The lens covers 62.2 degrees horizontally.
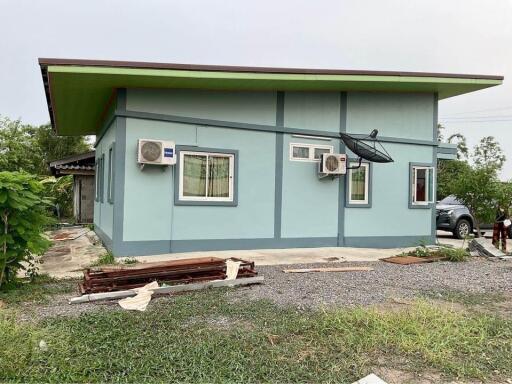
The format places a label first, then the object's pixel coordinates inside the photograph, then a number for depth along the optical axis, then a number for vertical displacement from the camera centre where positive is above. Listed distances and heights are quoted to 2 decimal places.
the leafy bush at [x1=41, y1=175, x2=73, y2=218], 20.41 -0.17
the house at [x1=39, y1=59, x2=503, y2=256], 8.22 +0.97
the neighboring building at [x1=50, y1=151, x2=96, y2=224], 17.39 +0.19
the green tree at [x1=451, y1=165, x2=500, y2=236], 11.43 +0.24
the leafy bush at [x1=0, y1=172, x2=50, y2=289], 5.10 -0.42
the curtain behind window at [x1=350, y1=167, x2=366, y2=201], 10.59 +0.30
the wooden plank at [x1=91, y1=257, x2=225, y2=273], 5.87 -1.03
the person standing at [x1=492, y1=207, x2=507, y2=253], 10.48 -0.75
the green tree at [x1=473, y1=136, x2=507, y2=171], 37.25 +4.42
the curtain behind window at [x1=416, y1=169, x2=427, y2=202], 11.29 +0.34
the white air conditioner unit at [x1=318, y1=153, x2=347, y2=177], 9.84 +0.72
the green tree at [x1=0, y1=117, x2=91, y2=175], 22.01 +2.54
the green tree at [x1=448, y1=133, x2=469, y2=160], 36.92 +4.75
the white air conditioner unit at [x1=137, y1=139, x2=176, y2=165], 8.13 +0.75
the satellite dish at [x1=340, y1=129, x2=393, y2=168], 9.77 +1.08
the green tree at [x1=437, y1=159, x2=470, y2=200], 19.99 +1.75
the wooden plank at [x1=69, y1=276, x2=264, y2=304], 5.00 -1.25
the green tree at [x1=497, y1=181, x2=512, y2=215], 10.95 +0.05
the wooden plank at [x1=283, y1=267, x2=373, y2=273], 7.12 -1.27
